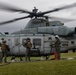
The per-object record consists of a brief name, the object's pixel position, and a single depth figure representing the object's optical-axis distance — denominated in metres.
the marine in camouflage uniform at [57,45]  13.12
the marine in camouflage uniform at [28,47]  12.76
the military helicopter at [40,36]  14.16
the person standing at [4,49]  12.67
